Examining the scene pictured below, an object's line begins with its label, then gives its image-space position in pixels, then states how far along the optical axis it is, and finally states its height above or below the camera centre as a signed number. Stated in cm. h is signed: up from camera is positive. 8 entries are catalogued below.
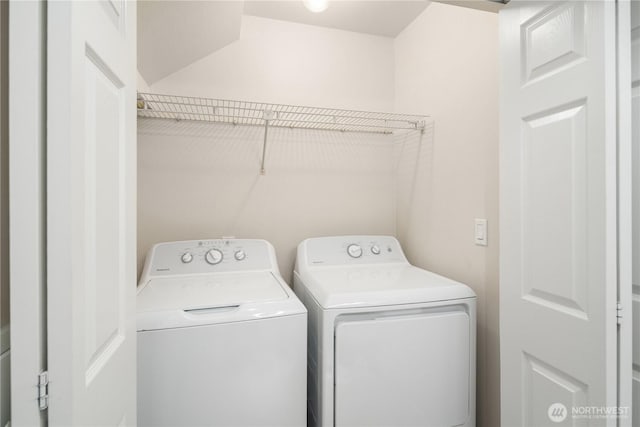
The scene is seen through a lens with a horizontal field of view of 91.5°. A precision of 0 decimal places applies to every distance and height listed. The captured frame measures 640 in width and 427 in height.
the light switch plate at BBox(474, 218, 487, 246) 152 -9
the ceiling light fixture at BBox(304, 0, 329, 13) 170 +116
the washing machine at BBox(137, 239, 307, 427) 114 -55
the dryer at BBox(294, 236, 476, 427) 132 -61
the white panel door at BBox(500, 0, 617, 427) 84 +1
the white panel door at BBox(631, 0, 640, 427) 86 +7
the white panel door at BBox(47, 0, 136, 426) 54 +0
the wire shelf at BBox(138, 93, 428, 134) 190 +64
